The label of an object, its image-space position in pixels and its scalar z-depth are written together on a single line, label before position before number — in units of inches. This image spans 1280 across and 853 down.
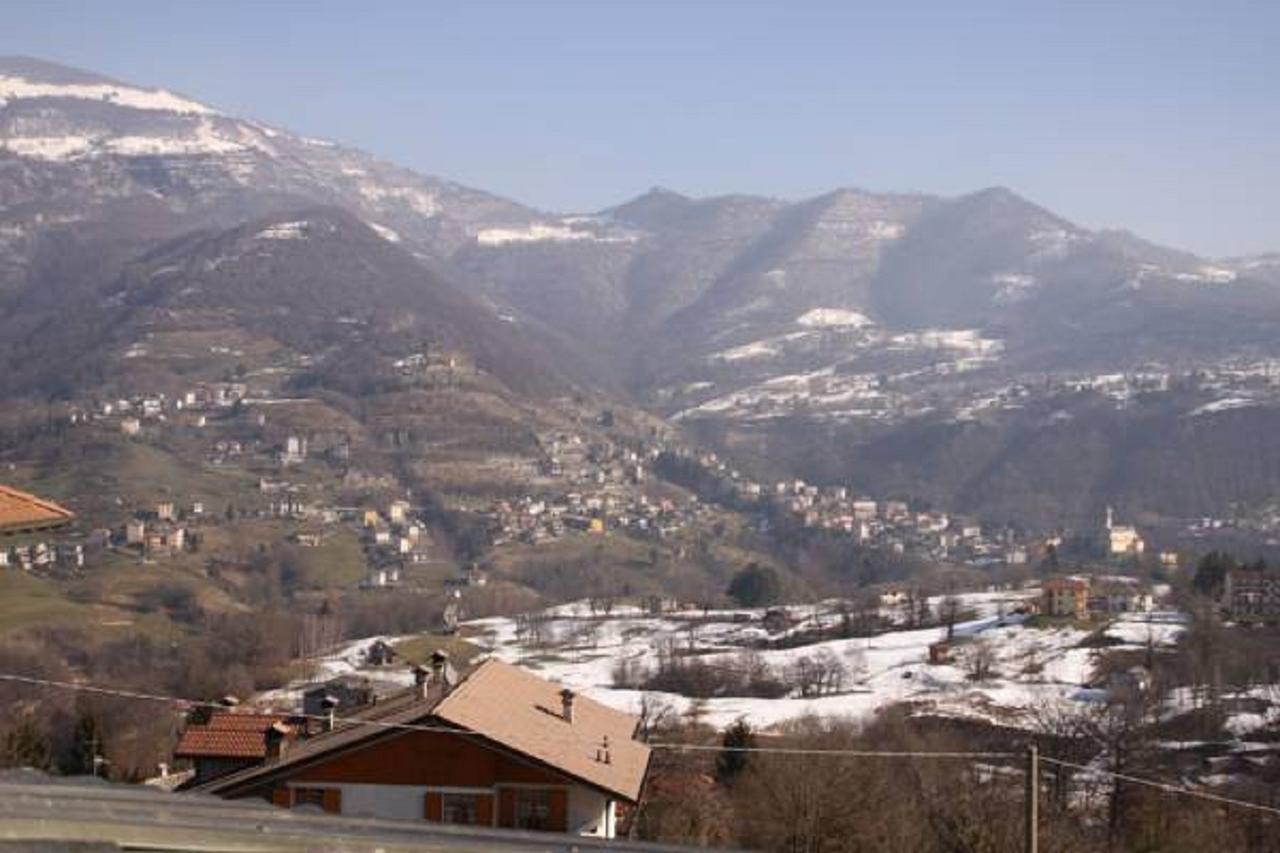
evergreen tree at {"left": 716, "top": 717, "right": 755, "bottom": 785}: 1747.0
